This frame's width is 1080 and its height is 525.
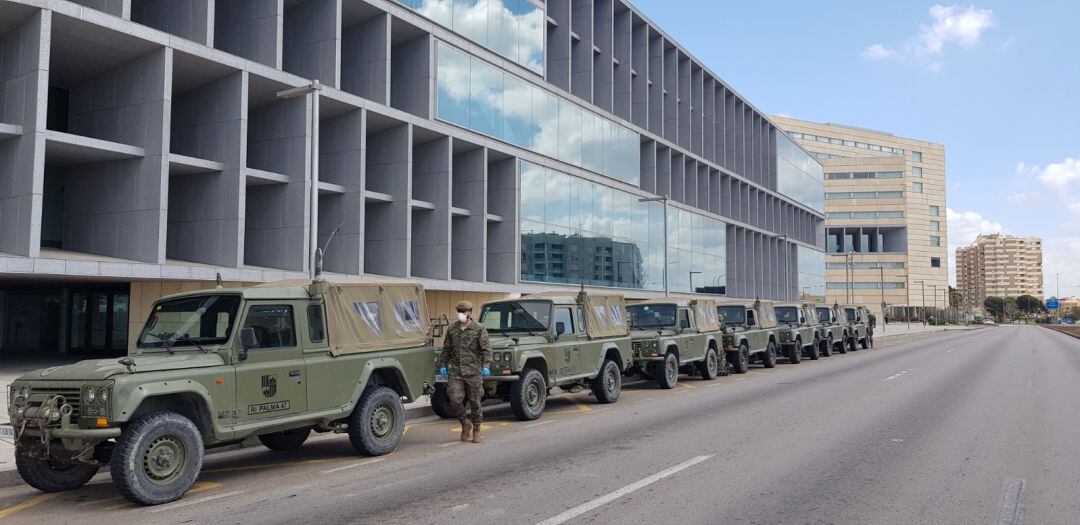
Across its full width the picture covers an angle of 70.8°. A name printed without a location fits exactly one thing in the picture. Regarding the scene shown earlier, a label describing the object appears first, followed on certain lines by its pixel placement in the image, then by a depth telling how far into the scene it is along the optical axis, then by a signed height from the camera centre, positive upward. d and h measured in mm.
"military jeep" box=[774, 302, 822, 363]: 26422 -832
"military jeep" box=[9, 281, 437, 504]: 6922 -861
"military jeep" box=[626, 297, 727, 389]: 17438 -778
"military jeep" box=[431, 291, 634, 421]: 12445 -760
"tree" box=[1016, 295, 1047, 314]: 181688 +1064
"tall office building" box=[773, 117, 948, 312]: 107000 +12849
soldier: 10555 -838
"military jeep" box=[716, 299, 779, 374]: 22234 -794
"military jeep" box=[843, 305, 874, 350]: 35750 -741
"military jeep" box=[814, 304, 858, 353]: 31328 -804
